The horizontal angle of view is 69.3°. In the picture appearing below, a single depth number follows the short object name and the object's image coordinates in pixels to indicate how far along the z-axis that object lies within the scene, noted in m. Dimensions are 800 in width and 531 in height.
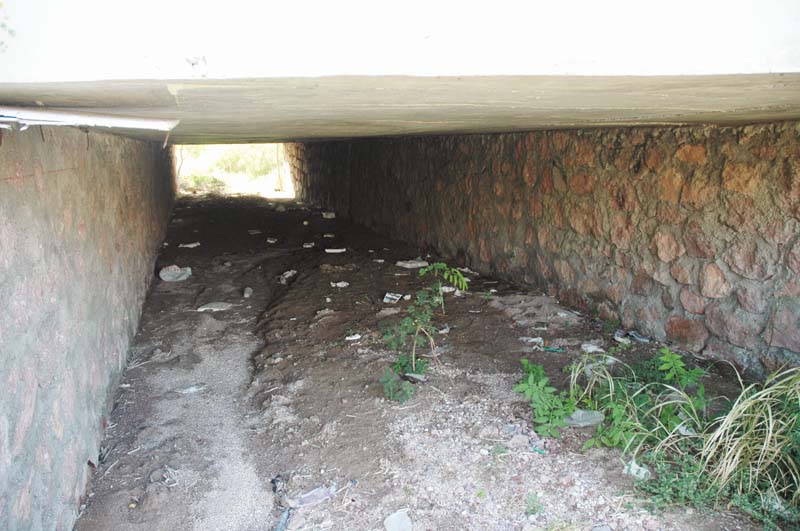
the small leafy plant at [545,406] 2.89
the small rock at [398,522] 2.37
